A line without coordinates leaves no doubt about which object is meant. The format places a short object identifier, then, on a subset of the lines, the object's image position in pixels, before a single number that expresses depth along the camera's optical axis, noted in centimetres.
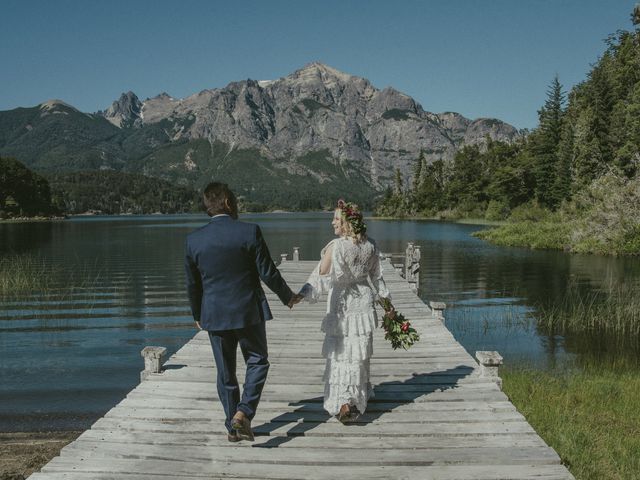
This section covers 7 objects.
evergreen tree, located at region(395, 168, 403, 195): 14638
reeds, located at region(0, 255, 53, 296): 2520
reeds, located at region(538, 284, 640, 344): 1580
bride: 607
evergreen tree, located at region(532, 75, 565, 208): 8181
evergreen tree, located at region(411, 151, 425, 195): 14362
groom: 519
